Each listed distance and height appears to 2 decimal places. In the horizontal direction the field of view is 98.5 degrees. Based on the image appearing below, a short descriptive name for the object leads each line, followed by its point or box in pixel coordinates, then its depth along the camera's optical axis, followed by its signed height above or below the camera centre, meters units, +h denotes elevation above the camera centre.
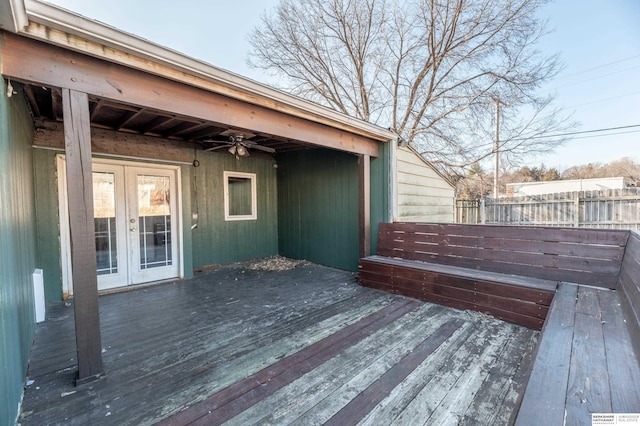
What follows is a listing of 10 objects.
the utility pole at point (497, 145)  8.64 +1.81
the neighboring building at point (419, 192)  4.96 +0.21
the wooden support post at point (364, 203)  4.59 +0.00
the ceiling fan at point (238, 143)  4.53 +1.07
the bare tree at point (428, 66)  8.19 +4.59
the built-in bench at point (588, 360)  1.09 -0.84
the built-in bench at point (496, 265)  2.79 -0.81
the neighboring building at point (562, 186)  15.61 +0.80
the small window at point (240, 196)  5.67 +0.20
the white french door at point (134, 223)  4.08 -0.24
